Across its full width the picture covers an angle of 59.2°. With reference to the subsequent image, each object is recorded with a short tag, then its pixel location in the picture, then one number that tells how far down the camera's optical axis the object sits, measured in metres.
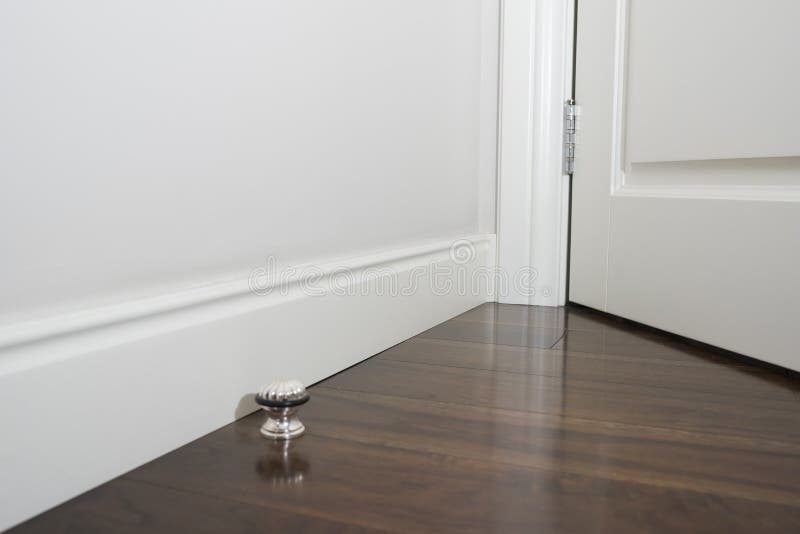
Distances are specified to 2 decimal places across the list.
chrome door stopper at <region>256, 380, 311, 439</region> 0.67
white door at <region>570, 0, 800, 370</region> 0.95
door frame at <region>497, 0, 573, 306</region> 1.41
